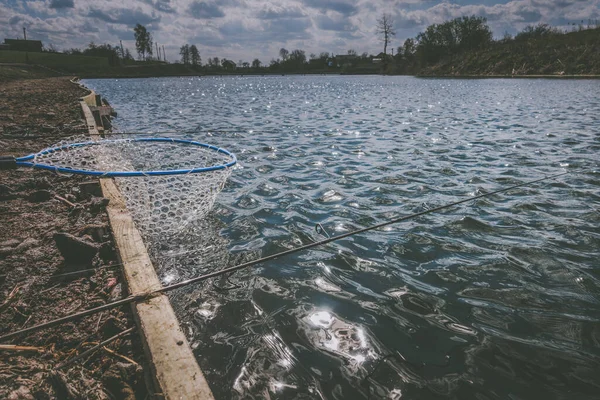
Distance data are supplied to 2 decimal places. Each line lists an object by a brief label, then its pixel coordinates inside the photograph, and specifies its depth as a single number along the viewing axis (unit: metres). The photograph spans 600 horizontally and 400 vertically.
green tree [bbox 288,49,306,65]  177.35
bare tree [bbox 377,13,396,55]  136.62
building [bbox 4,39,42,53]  117.45
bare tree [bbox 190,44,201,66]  169.88
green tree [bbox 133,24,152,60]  152.38
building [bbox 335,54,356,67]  178.39
